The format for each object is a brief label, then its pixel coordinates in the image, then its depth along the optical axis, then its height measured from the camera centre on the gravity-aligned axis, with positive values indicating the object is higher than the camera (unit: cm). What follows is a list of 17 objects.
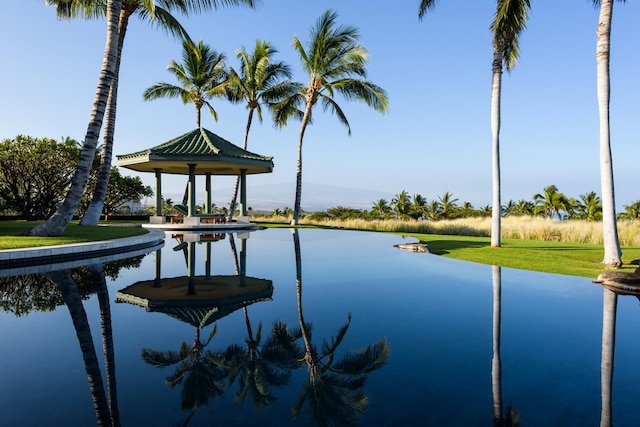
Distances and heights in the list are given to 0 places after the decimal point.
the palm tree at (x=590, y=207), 4938 +204
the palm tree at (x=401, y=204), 5402 +214
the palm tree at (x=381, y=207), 5669 +182
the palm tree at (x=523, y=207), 6833 +261
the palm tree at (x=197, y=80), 2636 +957
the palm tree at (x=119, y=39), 1533 +725
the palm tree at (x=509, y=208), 7169 +254
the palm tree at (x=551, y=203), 5162 +265
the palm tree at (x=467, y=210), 5494 +164
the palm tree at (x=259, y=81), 2591 +930
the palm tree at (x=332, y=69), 2331 +928
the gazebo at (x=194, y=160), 1830 +282
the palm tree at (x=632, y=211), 5862 +188
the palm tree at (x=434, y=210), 5417 +143
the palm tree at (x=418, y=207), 5445 +180
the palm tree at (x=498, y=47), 1243 +622
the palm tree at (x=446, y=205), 5438 +217
